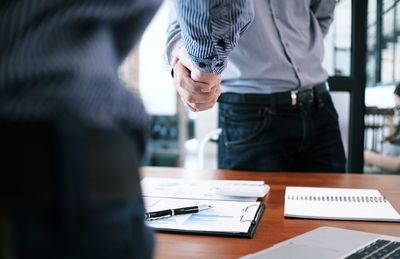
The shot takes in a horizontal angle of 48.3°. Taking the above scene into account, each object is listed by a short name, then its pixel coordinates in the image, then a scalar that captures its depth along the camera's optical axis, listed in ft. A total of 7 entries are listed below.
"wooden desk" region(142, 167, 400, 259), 2.17
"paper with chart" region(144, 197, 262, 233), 2.46
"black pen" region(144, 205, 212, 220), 2.69
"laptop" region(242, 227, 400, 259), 2.00
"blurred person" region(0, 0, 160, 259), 0.85
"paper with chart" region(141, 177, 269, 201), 3.20
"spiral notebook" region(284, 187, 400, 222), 2.71
